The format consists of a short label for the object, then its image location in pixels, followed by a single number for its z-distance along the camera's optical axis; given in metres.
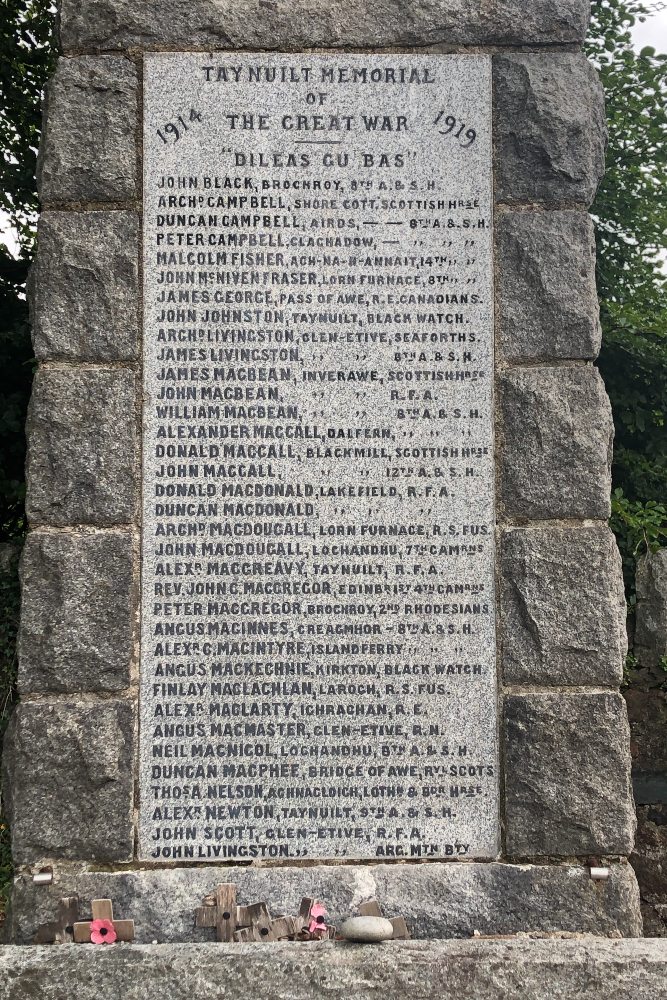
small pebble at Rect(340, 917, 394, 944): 2.86
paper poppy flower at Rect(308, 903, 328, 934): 3.10
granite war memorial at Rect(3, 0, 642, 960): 3.26
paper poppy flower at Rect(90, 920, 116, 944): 3.07
